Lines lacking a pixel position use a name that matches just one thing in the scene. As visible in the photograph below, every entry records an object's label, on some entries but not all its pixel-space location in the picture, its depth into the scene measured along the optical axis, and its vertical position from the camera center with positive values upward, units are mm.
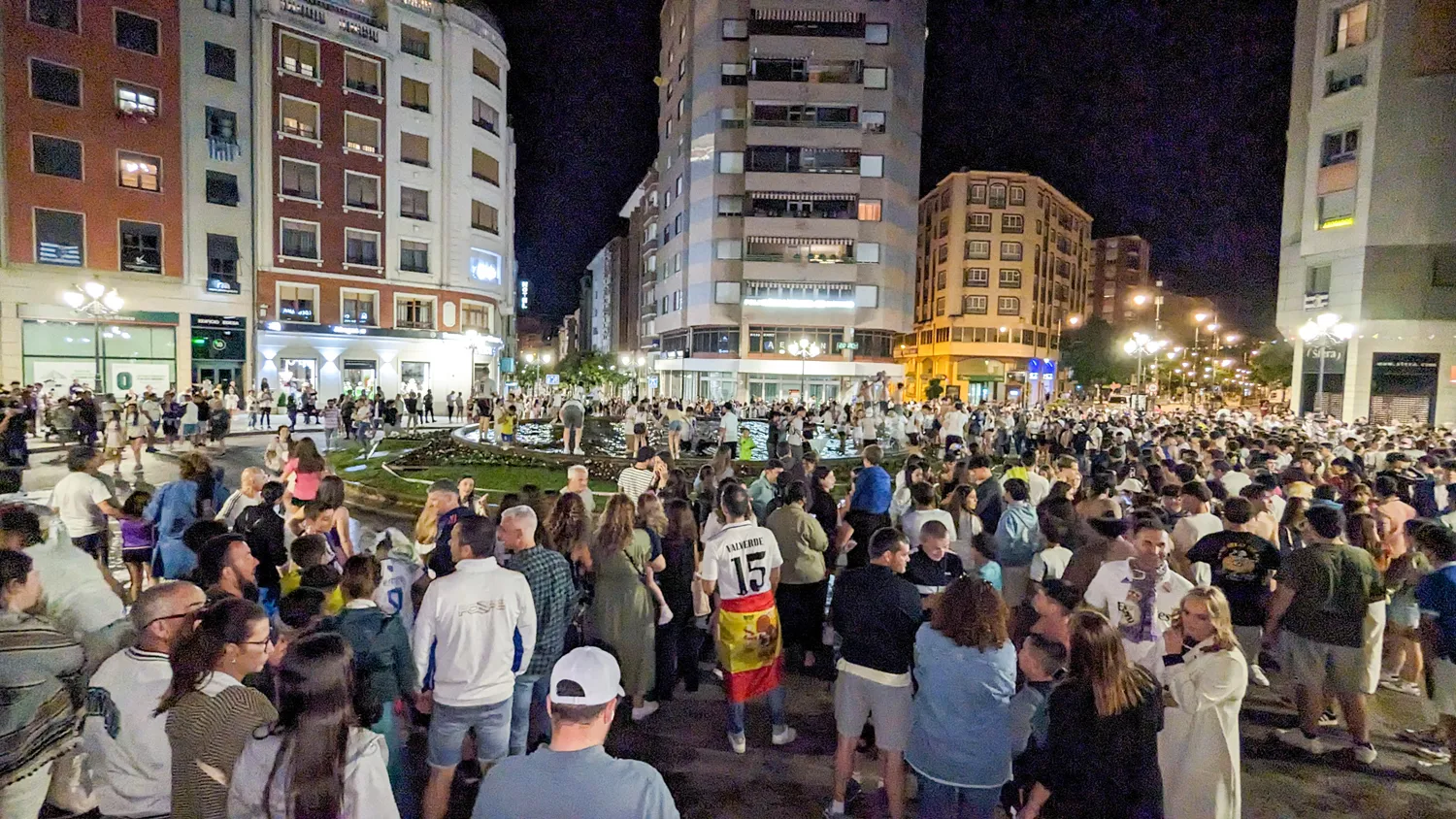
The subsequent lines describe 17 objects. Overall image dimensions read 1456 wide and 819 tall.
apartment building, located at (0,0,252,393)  30719 +7254
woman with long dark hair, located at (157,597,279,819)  2699 -1333
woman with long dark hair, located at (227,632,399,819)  2369 -1313
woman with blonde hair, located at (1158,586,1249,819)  3734 -1732
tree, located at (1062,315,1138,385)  79875 +2799
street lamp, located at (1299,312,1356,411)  22359 +2252
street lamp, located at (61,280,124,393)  24783 +1981
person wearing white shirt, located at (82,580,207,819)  3010 -1567
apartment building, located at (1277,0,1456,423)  30922 +8278
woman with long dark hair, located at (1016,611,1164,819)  3295 -1594
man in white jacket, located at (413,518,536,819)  4062 -1601
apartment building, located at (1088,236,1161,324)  111438 +17411
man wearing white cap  2219 -1264
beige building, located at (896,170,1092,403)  71062 +9499
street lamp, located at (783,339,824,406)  48812 +1603
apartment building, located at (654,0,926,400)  49594 +13128
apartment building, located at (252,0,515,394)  36875 +9417
